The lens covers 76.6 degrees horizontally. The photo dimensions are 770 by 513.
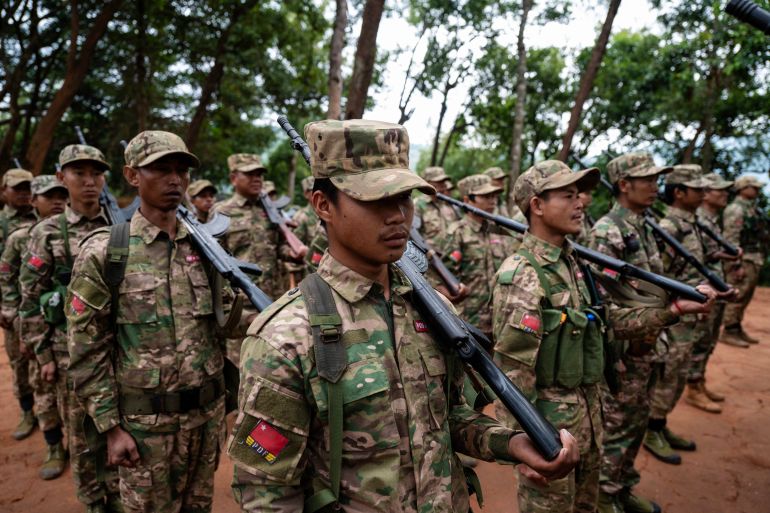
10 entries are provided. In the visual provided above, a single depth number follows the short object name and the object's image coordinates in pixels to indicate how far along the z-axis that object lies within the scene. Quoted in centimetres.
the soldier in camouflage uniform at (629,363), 387
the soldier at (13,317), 543
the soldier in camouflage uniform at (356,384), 147
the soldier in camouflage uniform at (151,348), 258
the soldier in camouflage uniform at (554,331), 279
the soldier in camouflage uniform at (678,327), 508
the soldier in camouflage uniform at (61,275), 379
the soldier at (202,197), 724
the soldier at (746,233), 850
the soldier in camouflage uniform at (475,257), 616
